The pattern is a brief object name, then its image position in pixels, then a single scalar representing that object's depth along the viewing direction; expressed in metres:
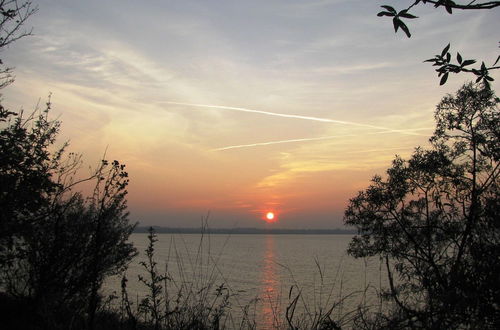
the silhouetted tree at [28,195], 7.84
